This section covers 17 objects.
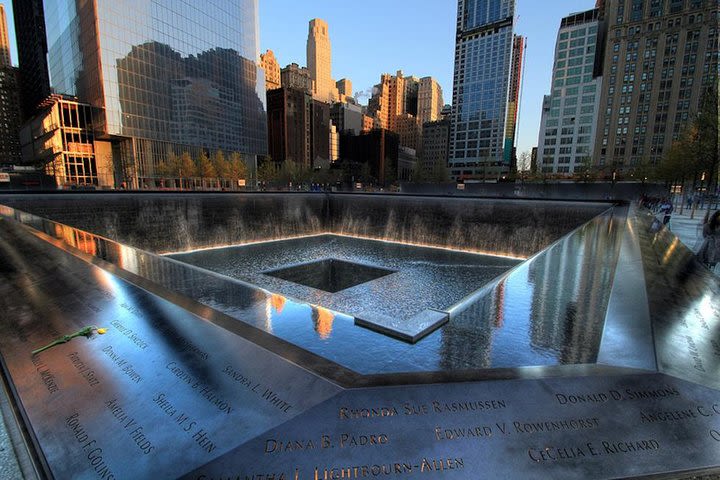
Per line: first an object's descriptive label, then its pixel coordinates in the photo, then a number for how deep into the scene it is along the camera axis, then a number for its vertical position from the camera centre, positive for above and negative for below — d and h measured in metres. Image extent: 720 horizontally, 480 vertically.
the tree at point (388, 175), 83.84 +2.53
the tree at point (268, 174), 57.47 +1.56
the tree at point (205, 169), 45.00 +1.68
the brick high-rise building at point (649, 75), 66.62 +23.17
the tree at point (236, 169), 47.72 +1.89
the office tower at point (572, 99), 82.49 +21.90
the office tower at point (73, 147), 42.12 +4.17
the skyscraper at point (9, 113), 87.59 +17.39
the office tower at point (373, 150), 111.69 +11.88
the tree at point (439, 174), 67.69 +2.42
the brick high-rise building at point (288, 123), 97.62 +17.47
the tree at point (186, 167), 43.84 +1.83
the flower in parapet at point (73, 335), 2.46 -1.15
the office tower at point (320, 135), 108.94 +15.95
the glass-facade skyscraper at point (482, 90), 109.06 +32.01
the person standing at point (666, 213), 13.30 -0.96
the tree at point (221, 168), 46.84 +1.95
